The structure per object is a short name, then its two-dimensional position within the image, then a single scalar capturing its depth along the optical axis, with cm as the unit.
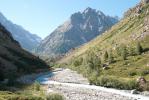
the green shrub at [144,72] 5539
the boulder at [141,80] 4401
